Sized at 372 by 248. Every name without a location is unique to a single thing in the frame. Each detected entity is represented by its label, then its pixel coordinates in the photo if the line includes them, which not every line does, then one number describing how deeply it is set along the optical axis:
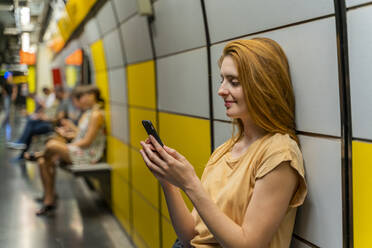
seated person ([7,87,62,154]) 7.17
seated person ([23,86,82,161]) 5.31
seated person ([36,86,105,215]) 5.06
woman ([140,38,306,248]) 1.30
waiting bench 4.97
